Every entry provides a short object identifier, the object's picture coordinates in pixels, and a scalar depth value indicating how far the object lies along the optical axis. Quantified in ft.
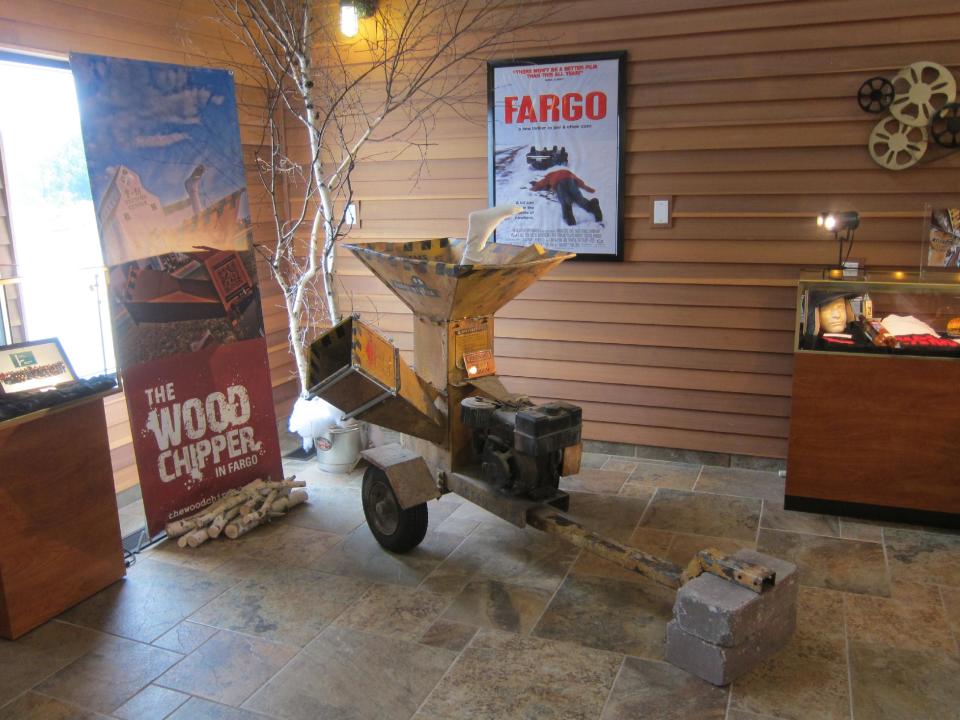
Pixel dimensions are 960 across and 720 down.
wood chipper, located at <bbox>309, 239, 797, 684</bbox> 10.36
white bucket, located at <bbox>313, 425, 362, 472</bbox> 17.26
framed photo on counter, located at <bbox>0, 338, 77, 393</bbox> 11.44
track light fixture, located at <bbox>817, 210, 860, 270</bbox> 14.76
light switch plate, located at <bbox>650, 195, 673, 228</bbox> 16.81
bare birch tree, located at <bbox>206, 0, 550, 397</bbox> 16.67
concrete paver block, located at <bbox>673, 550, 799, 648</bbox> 9.57
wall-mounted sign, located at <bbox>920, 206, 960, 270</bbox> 14.56
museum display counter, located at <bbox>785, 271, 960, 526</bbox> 13.66
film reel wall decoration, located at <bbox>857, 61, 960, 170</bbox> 14.48
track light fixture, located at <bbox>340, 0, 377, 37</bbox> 17.69
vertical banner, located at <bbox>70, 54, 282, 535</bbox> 13.16
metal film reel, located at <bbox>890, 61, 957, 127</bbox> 14.44
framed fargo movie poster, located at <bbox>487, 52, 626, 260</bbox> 16.87
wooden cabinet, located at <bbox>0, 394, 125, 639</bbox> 10.97
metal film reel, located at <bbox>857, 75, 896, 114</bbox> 14.83
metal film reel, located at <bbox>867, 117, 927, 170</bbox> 14.89
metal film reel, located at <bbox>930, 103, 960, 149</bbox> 14.42
